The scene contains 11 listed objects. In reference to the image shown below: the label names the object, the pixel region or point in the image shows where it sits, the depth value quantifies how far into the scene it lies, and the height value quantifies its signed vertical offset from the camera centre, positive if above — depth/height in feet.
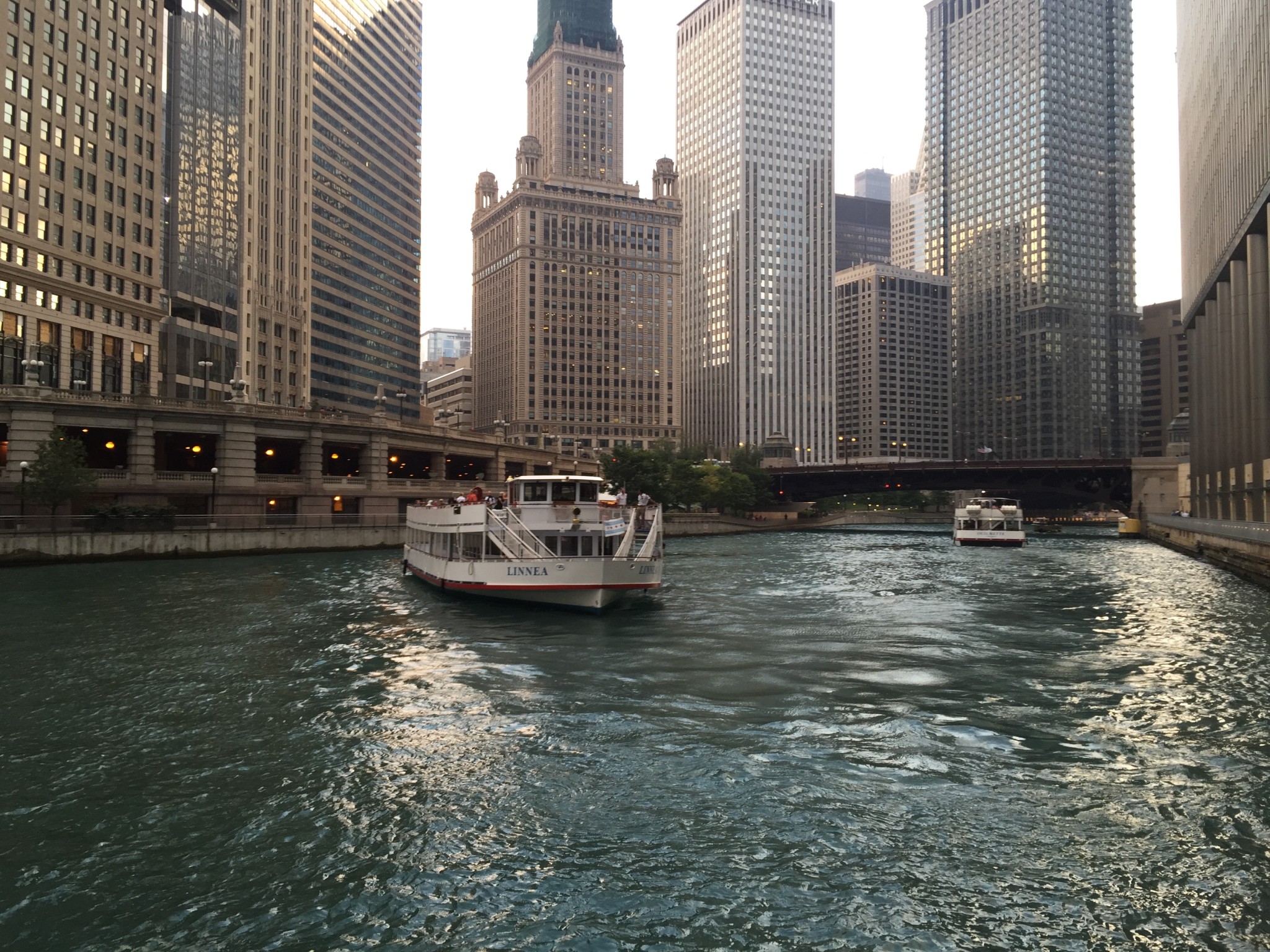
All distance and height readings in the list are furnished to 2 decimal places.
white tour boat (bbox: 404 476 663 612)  124.88 -8.92
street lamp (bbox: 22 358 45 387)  219.82 +30.21
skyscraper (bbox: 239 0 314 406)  466.70 +158.33
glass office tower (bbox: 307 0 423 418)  568.82 +191.89
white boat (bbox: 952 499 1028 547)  318.24 -13.94
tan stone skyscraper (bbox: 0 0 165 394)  288.92 +102.77
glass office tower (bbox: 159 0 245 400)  403.34 +136.60
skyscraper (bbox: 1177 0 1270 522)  253.24 +77.62
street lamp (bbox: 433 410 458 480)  319.68 +15.49
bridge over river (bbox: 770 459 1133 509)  440.04 +5.24
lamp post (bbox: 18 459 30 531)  192.34 -0.44
